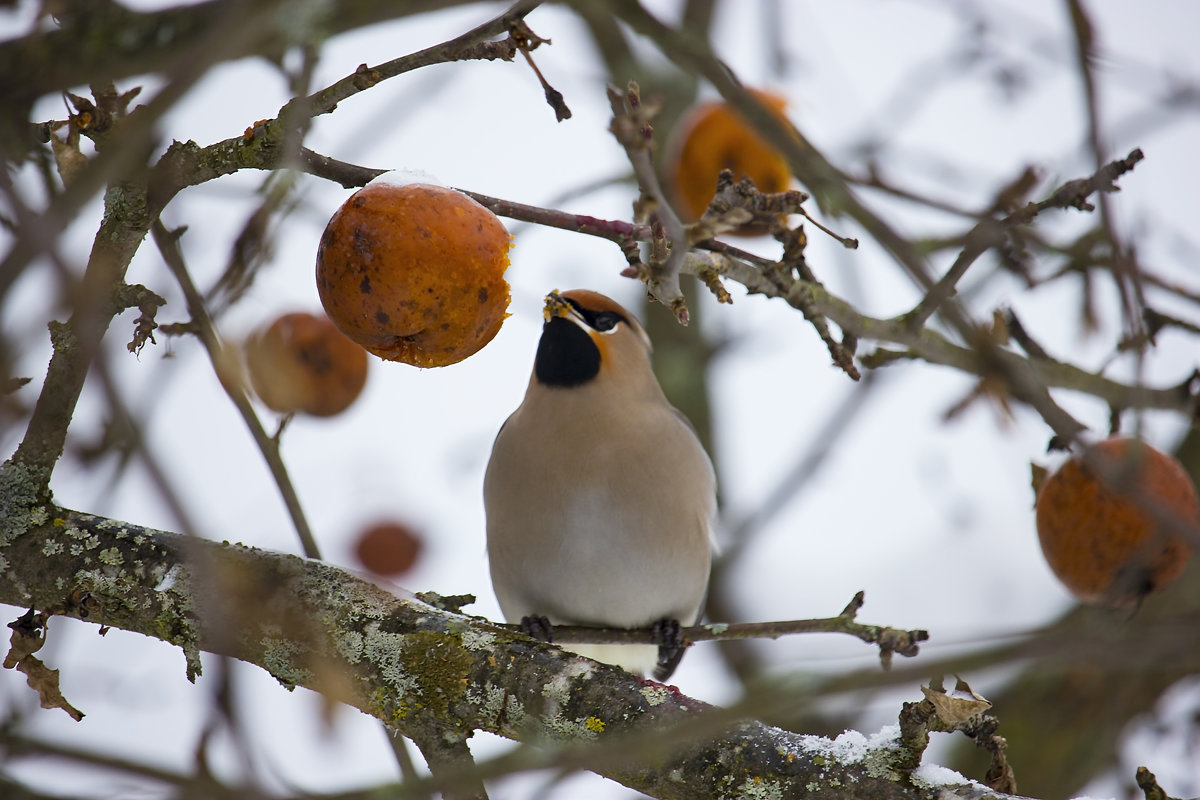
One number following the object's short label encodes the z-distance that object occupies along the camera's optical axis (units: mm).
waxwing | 7582
